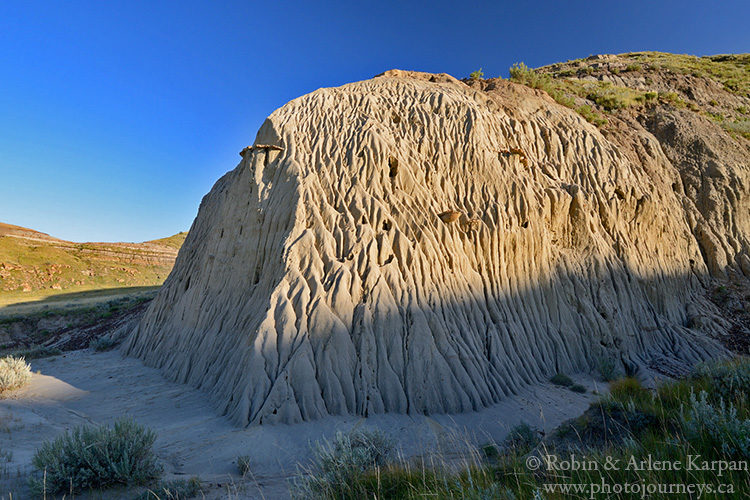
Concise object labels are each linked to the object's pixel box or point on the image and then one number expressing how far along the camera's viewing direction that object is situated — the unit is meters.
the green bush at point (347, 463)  4.76
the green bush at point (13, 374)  11.29
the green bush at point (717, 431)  3.50
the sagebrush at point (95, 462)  5.27
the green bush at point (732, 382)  5.16
